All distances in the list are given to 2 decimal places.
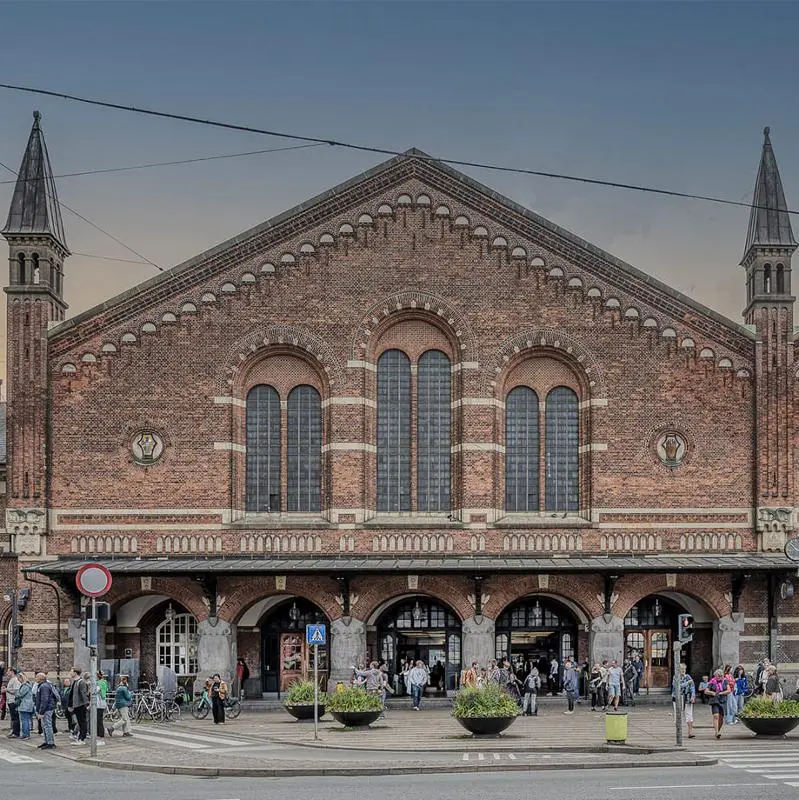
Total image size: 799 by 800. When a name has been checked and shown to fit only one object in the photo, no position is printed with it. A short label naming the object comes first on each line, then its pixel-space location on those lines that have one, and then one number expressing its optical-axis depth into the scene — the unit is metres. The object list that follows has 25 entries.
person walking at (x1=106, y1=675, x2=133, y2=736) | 30.05
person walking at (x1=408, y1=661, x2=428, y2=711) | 37.19
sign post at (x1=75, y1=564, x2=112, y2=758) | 24.84
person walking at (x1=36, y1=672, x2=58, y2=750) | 28.08
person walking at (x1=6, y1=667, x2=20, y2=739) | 30.68
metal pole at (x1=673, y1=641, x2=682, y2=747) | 26.69
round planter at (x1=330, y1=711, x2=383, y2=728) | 30.38
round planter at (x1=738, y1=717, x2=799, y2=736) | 28.20
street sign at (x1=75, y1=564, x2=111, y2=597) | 24.91
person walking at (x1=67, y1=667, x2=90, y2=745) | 29.42
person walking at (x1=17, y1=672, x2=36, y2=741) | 30.12
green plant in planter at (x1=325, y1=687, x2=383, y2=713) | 30.28
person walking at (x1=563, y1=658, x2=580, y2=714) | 36.31
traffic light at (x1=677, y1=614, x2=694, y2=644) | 28.58
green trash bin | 26.78
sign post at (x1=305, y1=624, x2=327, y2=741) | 30.64
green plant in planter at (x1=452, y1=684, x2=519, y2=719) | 28.06
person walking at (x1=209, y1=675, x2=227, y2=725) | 33.69
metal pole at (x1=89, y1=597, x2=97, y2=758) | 24.42
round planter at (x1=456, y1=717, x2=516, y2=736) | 28.22
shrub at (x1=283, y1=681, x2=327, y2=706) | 32.94
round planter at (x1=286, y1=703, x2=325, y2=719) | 33.03
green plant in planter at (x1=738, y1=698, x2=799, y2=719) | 28.19
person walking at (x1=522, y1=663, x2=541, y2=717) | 35.69
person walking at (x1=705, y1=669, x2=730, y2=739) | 28.88
